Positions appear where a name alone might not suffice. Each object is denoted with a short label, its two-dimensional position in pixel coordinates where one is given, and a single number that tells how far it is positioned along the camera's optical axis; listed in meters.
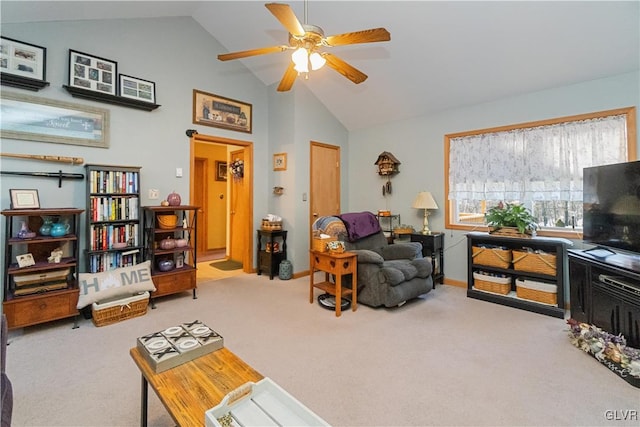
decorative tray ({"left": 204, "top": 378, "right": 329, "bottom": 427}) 1.02
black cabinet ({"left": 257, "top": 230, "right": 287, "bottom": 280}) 4.43
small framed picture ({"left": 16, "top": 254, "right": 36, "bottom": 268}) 2.54
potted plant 3.25
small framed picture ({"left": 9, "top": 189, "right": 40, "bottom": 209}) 2.61
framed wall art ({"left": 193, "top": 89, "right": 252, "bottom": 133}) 4.04
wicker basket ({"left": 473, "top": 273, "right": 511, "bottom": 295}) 3.32
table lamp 3.98
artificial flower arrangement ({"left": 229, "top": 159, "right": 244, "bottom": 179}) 5.00
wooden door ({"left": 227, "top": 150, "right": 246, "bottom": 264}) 4.86
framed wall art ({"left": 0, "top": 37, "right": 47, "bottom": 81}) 2.62
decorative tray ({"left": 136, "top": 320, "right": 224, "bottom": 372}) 1.35
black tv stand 2.08
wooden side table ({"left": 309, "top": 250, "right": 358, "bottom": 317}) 2.97
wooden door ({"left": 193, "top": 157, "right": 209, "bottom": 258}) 6.09
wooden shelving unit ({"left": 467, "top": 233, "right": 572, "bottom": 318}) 2.95
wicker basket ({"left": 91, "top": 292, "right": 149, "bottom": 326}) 2.69
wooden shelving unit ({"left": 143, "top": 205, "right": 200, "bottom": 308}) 3.28
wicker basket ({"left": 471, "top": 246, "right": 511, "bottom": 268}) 3.31
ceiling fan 1.94
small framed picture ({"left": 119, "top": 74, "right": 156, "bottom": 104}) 3.33
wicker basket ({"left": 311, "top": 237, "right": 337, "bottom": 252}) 3.21
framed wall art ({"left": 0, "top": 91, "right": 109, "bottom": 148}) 2.72
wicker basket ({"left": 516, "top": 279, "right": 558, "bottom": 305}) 3.00
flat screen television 2.31
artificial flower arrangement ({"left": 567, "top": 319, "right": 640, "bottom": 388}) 1.89
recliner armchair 3.05
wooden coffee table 1.10
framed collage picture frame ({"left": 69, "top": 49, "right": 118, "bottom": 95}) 2.98
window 2.98
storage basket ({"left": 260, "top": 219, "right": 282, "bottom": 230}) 4.45
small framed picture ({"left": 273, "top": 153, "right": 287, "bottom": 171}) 4.58
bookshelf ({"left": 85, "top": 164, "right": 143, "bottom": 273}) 2.96
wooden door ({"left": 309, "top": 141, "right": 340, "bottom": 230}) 4.76
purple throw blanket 3.63
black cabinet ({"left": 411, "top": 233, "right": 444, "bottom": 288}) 3.89
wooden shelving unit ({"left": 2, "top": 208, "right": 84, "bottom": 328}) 2.46
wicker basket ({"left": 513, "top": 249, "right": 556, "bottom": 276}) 3.02
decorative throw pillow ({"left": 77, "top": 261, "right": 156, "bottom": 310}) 2.75
